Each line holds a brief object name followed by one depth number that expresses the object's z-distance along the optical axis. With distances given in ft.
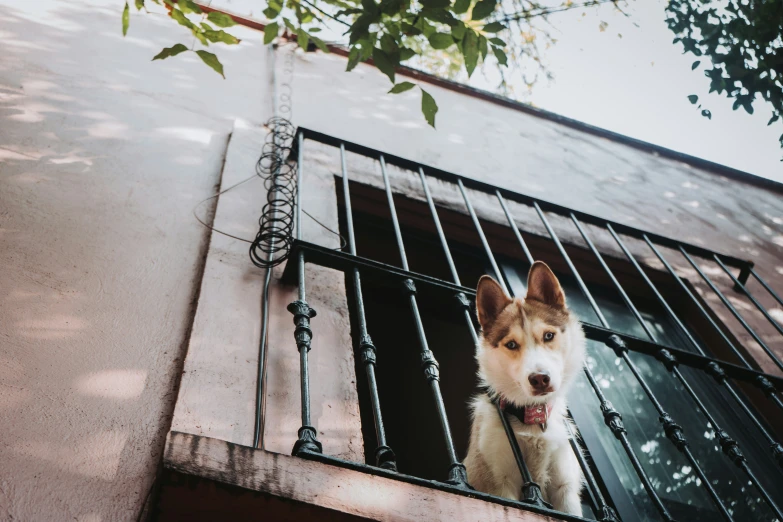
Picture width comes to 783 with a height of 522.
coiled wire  8.57
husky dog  7.29
